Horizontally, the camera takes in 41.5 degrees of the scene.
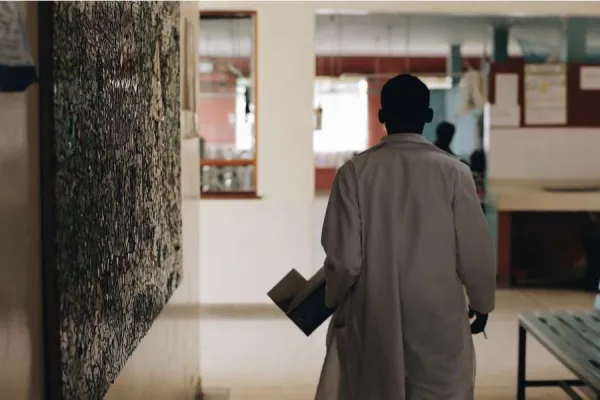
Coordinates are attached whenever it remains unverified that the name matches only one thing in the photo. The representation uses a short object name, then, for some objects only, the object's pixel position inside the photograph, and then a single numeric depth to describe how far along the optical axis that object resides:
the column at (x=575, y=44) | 7.69
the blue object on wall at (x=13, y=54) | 1.07
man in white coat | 2.23
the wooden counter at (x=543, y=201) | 7.12
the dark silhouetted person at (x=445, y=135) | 5.89
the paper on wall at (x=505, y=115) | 7.62
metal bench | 2.87
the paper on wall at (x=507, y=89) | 7.62
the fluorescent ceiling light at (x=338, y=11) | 6.17
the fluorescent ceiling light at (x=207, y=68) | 8.60
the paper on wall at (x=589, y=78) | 7.62
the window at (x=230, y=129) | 6.18
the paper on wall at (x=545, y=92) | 7.61
